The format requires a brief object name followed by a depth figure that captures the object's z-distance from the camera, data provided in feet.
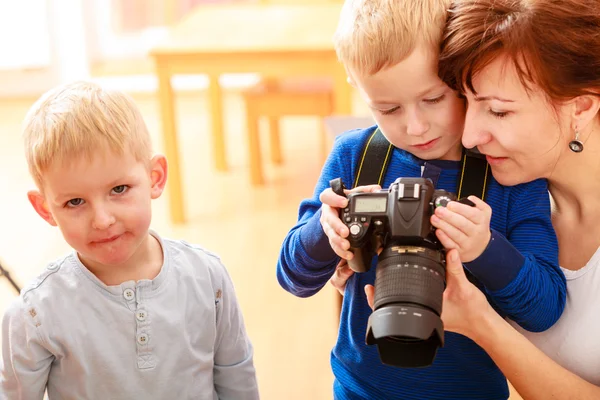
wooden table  10.01
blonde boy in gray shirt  5.21
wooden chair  11.85
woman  5.09
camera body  4.93
